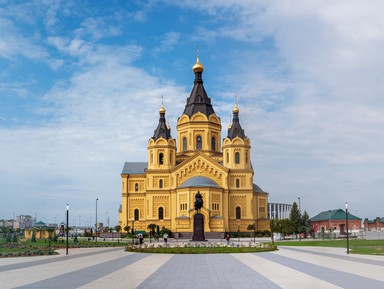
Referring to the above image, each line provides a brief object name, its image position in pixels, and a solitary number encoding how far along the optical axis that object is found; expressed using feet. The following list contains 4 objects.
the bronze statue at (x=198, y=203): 171.33
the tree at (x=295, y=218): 253.85
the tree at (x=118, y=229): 273.75
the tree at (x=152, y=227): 246.21
